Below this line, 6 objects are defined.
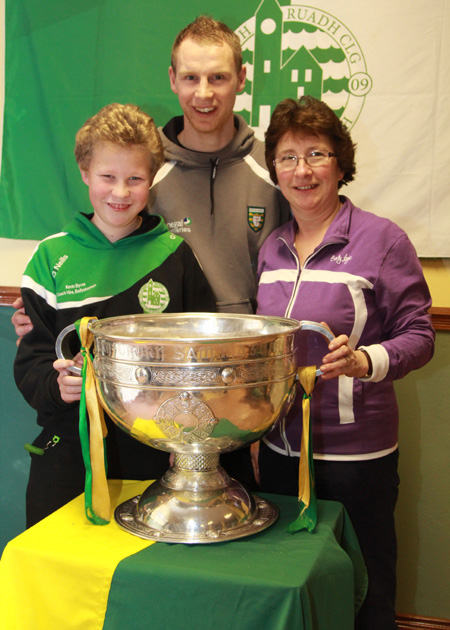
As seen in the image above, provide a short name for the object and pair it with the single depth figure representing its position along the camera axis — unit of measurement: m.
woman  1.29
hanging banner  1.87
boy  1.26
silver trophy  0.88
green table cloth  0.82
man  1.51
